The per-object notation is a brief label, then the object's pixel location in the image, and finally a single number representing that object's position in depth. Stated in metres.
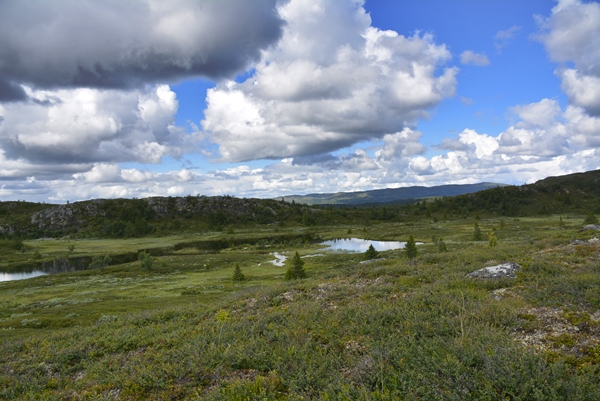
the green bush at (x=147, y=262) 83.62
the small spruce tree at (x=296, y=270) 48.81
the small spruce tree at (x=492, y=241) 50.63
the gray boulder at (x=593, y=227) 38.61
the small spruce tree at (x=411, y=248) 50.53
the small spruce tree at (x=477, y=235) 89.25
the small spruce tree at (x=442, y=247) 58.99
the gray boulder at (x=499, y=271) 17.65
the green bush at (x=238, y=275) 59.19
